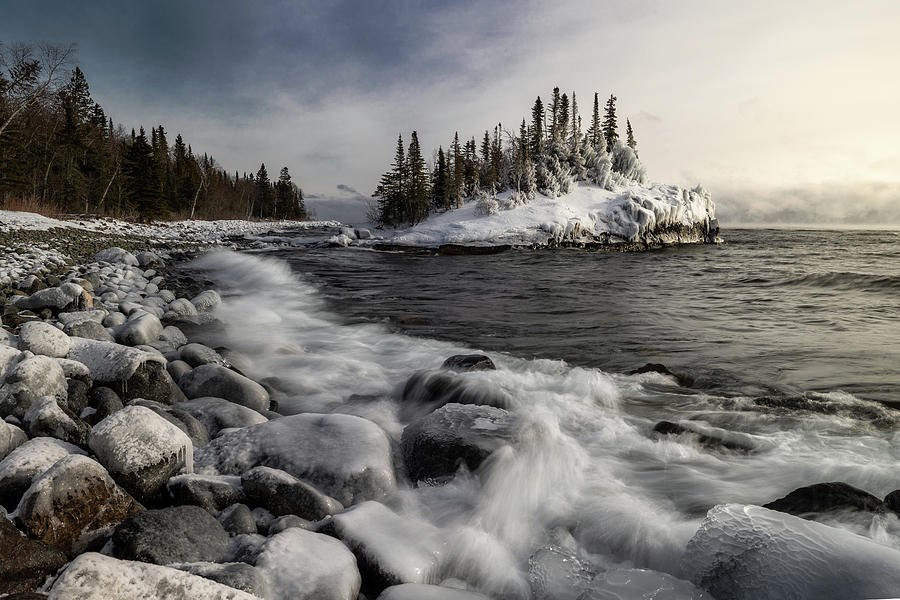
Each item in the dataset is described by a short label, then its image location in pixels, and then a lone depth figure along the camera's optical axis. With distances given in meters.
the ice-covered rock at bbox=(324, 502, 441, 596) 2.18
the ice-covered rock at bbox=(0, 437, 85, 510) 2.15
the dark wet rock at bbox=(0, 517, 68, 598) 1.74
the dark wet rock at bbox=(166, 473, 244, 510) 2.46
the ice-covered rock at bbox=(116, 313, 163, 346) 5.45
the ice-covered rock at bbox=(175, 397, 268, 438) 3.72
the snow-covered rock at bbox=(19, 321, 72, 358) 4.00
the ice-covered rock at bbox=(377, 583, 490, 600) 1.97
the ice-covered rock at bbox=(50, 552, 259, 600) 1.42
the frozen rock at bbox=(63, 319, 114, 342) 4.96
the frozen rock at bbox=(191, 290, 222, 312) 9.33
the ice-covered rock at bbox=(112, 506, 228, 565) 1.94
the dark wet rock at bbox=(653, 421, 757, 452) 4.20
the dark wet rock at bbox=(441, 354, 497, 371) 5.94
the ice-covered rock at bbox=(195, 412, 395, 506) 3.00
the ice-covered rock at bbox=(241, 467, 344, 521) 2.59
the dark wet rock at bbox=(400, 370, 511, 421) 4.80
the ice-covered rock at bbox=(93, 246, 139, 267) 13.96
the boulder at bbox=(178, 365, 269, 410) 4.32
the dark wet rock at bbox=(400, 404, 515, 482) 3.39
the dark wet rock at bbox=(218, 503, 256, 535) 2.35
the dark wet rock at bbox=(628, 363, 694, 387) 5.96
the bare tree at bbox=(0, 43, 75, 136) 25.47
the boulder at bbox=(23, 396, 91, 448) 2.80
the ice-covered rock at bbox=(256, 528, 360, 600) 1.92
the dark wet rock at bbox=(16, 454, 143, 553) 1.99
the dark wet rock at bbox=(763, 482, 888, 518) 2.90
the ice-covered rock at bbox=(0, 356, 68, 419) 3.02
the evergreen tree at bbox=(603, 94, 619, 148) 63.71
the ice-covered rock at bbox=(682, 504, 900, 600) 1.97
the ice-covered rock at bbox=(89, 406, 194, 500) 2.43
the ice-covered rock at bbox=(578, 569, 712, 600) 2.07
